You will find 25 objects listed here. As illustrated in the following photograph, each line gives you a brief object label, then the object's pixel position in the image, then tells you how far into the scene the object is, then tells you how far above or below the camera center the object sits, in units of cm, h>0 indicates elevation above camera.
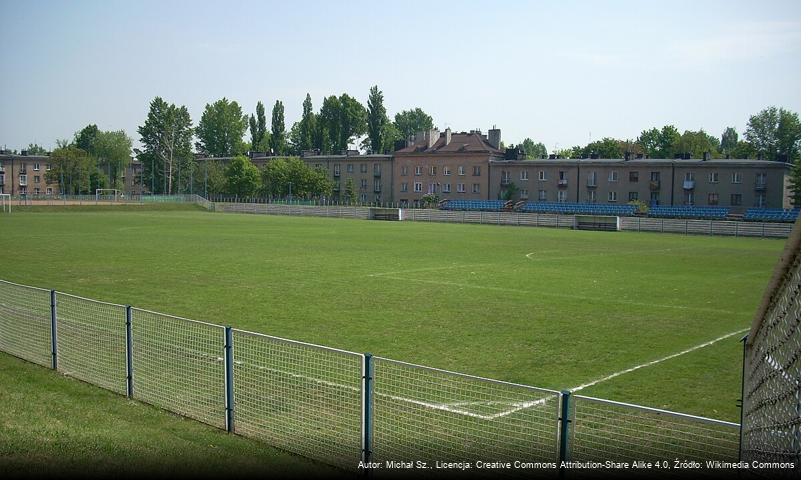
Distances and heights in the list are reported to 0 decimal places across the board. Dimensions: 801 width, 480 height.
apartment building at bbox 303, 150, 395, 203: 11931 +176
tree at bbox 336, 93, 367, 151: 15638 +1353
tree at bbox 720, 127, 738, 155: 19238 +1180
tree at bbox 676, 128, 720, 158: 13750 +834
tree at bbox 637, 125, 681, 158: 14325 +889
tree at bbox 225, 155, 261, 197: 11956 +77
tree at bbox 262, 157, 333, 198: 11569 +65
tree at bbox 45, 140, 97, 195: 12700 +211
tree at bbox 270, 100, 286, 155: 15625 +1089
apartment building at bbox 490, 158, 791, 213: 8738 +65
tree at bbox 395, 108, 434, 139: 19962 +1735
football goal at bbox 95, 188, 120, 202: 9981 -211
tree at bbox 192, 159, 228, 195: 12488 +61
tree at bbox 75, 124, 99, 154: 17225 +1022
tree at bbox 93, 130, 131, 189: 17000 +674
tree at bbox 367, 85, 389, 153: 15062 +1346
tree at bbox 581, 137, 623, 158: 13725 +716
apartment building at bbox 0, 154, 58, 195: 13400 +115
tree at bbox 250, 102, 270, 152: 16762 +1231
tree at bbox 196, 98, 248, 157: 16162 +1159
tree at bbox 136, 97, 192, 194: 14262 +854
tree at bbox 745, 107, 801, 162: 14388 +1084
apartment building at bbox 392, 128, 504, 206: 10788 +287
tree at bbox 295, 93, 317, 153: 15838 +1218
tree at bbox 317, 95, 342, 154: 15588 +1269
